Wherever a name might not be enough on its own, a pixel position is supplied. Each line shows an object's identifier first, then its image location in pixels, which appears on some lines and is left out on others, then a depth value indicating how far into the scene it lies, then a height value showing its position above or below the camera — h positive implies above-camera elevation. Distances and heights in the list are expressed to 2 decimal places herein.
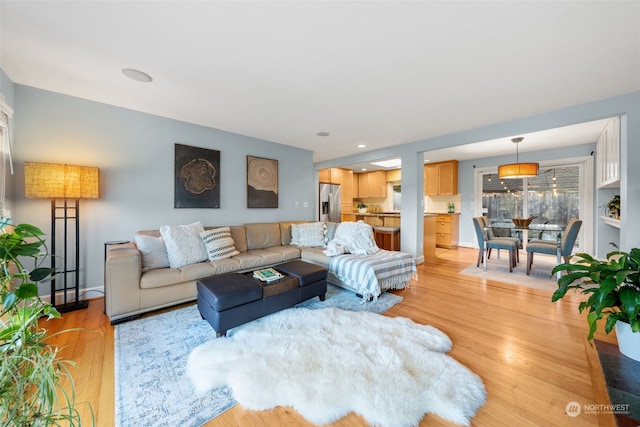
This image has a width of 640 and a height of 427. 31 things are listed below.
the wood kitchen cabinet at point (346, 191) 7.49 +0.63
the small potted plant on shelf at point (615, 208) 3.59 +0.08
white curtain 2.16 +0.57
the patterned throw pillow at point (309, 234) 4.02 -0.39
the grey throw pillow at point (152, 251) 2.69 -0.46
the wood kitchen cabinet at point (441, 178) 6.40 +0.92
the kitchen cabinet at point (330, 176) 7.00 +1.05
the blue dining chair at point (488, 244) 4.06 -0.53
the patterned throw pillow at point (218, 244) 3.06 -0.43
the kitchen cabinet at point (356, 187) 8.02 +0.81
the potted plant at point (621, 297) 1.11 -0.40
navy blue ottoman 2.02 -0.77
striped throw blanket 2.80 -0.73
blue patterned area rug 1.33 -1.10
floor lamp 2.32 +0.11
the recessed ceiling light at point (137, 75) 2.24 +1.29
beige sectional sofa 2.30 -0.69
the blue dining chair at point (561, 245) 3.49 -0.50
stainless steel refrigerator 6.83 +0.24
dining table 3.76 -0.35
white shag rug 1.35 -1.05
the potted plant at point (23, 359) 0.68 -0.43
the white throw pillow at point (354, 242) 3.38 -0.44
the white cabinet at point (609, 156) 3.01 +0.82
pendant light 4.11 +0.72
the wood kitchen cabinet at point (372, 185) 7.46 +0.85
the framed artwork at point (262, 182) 4.33 +0.52
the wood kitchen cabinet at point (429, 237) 5.05 -0.53
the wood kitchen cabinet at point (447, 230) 6.41 -0.47
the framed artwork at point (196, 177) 3.55 +0.51
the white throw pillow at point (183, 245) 2.78 -0.41
